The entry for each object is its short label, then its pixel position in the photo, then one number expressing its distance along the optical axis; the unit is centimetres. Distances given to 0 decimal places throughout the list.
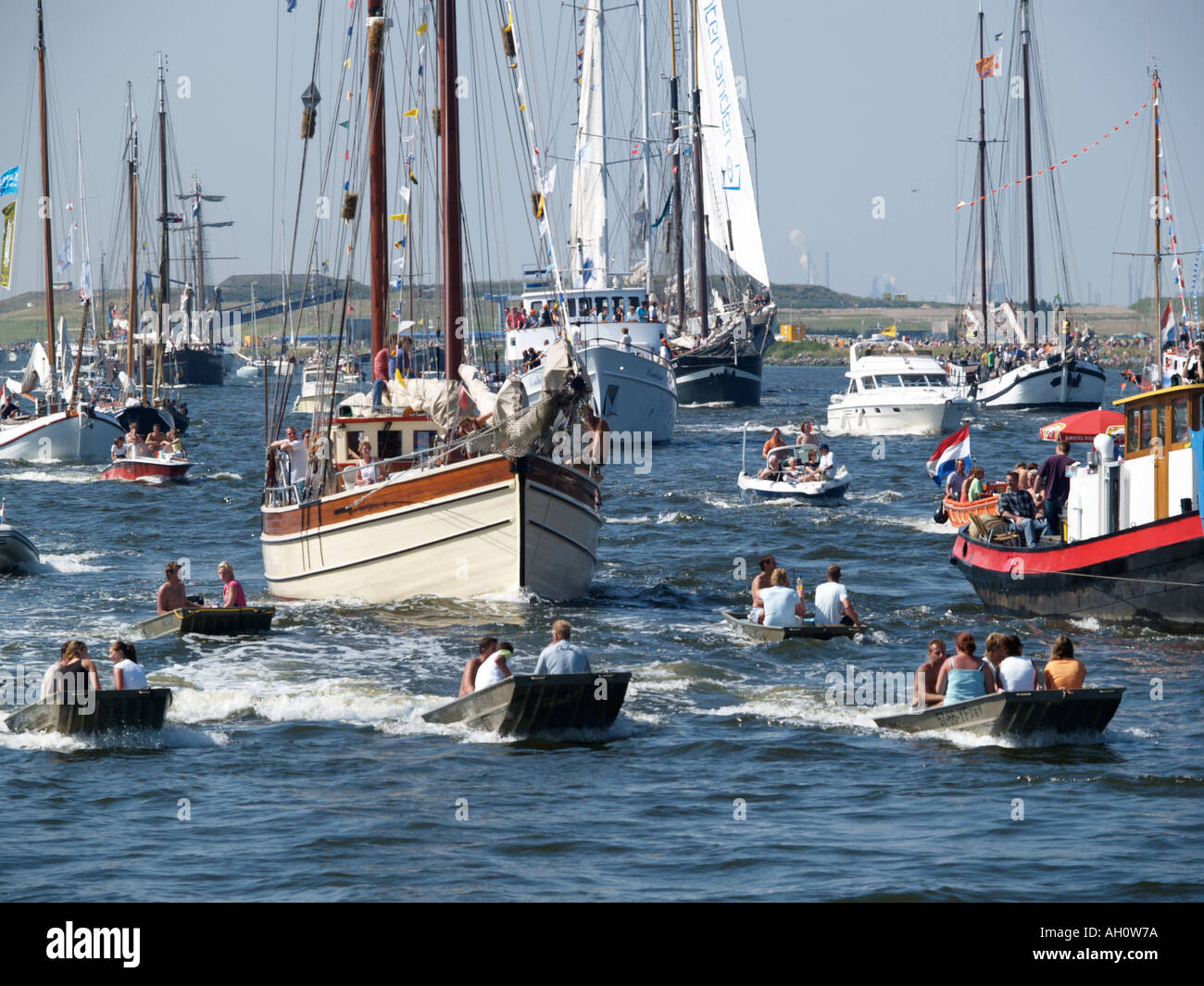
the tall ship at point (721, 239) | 7562
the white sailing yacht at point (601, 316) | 5894
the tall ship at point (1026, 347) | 7900
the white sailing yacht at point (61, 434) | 5578
